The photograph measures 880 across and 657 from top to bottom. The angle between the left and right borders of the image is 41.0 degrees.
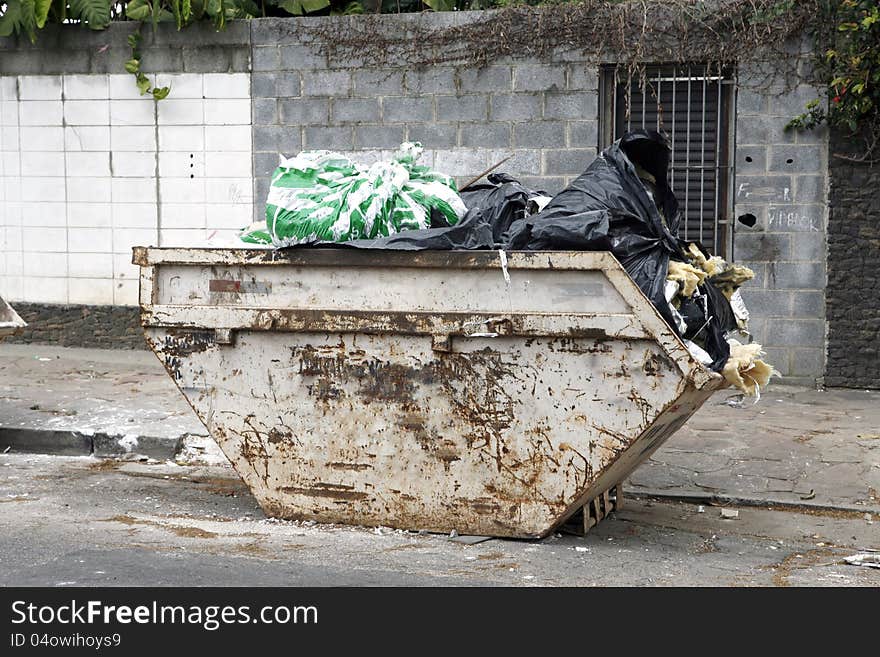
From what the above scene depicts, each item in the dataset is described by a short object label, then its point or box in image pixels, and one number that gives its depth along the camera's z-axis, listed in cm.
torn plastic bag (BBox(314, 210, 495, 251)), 525
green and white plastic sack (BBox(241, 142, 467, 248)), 539
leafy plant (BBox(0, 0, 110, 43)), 1020
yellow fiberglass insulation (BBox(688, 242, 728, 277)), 569
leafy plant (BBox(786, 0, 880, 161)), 866
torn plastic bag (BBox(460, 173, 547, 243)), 562
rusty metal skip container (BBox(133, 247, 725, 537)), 505
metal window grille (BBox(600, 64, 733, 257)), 930
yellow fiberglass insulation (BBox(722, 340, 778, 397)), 517
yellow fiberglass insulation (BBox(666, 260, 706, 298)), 522
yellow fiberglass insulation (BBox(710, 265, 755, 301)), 586
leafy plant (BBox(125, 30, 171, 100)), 1030
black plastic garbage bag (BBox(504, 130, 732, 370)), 513
